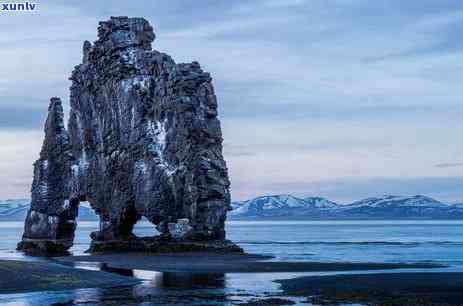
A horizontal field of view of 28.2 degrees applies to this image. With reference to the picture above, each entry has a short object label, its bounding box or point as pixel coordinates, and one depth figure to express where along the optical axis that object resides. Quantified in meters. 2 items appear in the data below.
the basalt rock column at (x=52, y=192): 113.44
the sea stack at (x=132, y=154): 96.75
